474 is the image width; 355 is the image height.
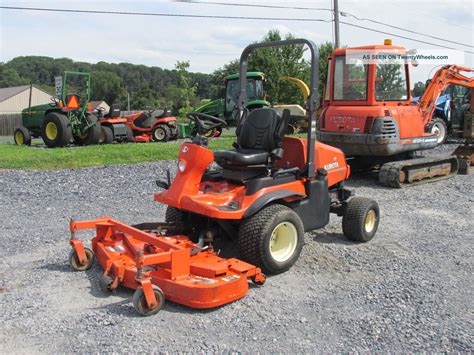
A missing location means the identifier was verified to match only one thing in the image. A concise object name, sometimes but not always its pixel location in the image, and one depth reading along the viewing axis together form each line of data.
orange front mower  3.87
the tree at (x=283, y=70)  33.72
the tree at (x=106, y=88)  75.69
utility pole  22.20
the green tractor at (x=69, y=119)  13.93
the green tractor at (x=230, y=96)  18.77
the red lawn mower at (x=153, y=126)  17.41
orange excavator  9.18
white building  52.13
